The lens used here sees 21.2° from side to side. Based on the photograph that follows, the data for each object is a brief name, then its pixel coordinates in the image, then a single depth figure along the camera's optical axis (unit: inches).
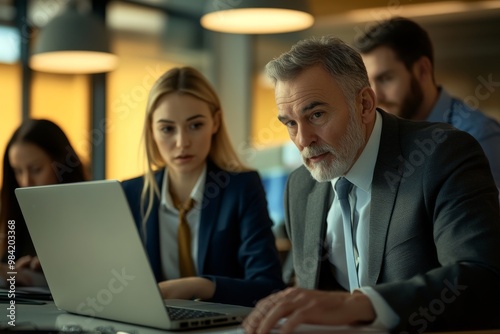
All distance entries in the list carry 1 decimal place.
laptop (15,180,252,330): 98.1
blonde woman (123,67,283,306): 125.6
